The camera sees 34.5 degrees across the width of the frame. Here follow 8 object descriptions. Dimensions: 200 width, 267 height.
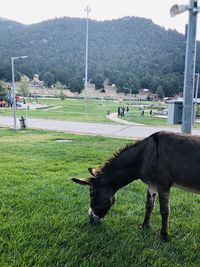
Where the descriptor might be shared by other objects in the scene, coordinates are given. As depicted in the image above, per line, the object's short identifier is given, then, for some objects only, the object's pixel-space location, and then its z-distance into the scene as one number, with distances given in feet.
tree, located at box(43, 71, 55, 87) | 428.56
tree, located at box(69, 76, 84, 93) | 390.62
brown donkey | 14.80
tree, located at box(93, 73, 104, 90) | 432.33
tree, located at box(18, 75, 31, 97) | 291.97
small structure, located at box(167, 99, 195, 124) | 23.12
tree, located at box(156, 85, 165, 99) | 365.61
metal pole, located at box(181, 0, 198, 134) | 19.11
